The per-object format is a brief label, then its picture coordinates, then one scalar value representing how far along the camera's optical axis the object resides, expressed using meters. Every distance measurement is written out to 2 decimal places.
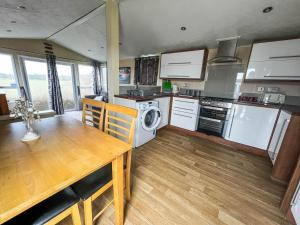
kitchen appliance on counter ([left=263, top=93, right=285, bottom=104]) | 2.27
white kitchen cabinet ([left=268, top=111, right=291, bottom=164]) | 1.69
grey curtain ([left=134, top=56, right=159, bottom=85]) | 3.96
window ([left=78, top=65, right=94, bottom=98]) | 5.12
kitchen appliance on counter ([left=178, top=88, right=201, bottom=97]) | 3.17
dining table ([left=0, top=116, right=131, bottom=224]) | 0.51
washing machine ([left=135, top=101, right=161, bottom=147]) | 2.17
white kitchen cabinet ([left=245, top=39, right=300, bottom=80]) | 2.00
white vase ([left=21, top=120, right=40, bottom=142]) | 0.93
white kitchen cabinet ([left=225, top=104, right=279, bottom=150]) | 2.10
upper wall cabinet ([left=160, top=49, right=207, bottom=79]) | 2.85
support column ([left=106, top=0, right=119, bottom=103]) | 2.06
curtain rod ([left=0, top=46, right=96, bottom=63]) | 3.31
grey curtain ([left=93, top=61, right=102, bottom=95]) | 5.44
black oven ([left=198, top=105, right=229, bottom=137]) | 2.52
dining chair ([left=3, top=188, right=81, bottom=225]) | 0.65
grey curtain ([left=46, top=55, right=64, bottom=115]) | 4.02
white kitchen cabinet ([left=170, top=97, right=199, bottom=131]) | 2.80
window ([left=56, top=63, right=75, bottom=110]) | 4.48
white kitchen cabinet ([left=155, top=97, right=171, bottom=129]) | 2.81
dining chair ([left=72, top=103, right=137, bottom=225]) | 0.82
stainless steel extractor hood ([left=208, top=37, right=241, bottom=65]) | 2.43
